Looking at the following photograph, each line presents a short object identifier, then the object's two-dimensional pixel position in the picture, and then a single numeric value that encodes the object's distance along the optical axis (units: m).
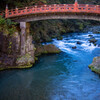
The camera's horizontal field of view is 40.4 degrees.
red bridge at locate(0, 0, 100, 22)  16.82
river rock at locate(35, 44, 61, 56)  26.33
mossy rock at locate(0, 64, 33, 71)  19.44
